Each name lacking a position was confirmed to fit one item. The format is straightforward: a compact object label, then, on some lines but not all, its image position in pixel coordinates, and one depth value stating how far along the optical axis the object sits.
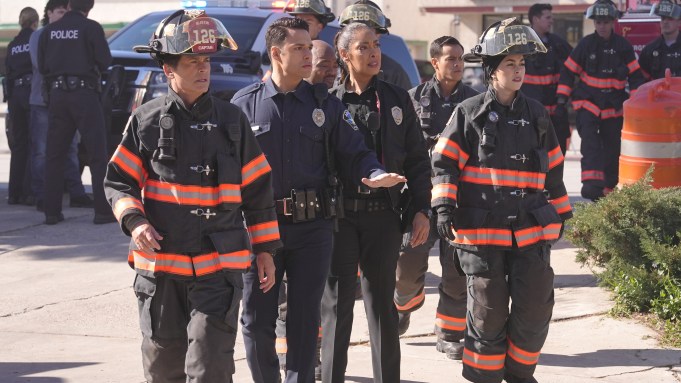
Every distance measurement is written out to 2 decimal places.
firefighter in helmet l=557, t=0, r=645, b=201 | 11.81
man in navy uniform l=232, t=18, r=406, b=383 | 5.11
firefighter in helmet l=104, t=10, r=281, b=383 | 4.53
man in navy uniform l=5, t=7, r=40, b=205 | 11.55
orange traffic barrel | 9.17
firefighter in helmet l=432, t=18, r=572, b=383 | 5.49
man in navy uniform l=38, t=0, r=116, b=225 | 10.16
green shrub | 6.83
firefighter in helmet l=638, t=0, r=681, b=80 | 12.06
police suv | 10.36
